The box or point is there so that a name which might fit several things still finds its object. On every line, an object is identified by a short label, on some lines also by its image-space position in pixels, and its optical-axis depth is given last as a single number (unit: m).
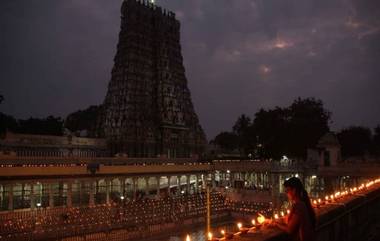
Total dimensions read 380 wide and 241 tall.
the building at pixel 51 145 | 41.16
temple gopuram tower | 56.47
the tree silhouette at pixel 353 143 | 59.38
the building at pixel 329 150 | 35.97
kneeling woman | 4.55
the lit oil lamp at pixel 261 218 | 5.81
